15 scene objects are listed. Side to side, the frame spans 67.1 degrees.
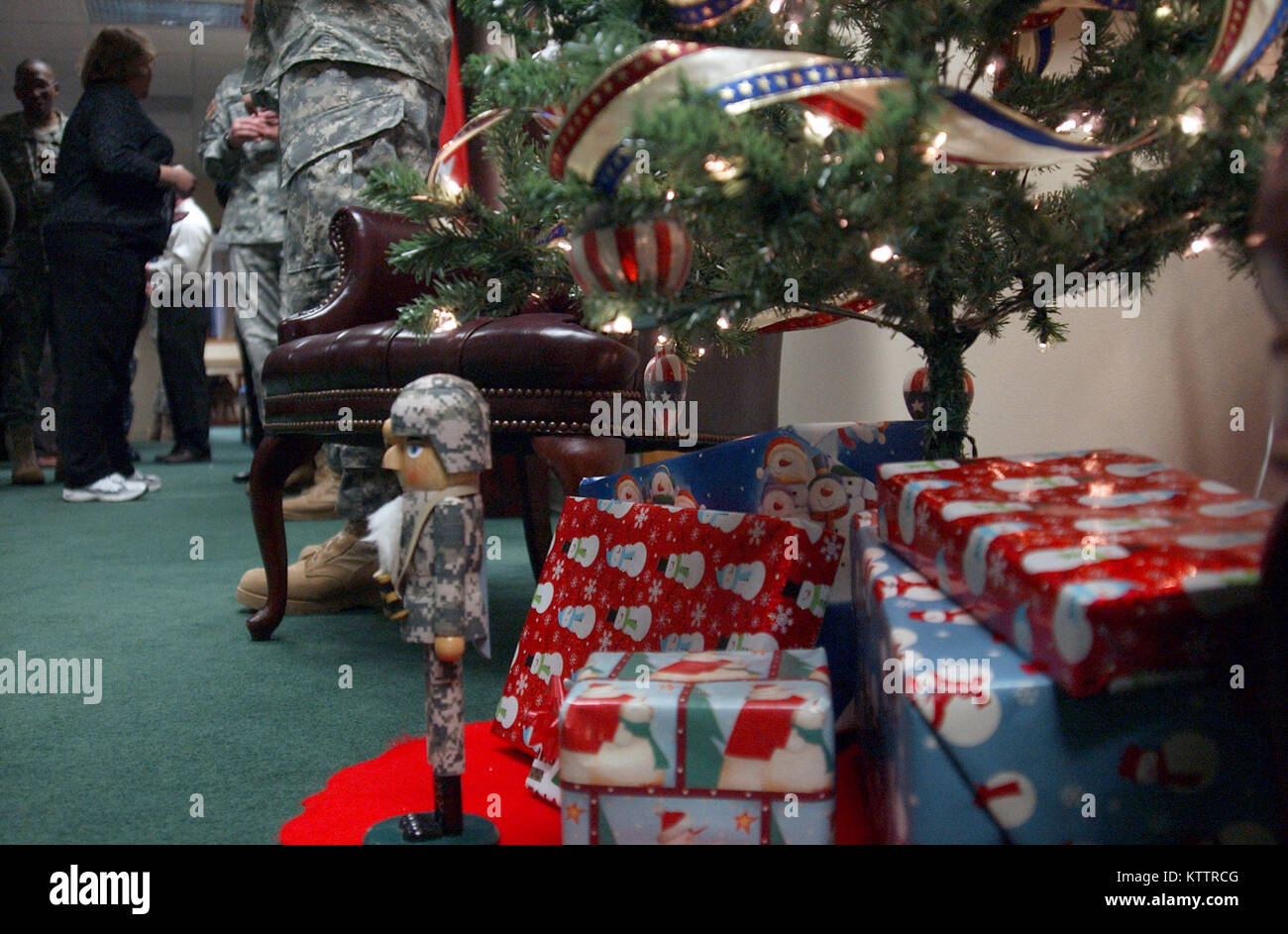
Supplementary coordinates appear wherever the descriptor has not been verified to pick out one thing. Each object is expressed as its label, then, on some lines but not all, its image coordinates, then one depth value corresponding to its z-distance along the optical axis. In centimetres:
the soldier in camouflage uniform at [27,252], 365
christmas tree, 64
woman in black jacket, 305
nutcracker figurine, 75
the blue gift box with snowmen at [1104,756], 55
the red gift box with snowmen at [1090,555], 51
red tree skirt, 82
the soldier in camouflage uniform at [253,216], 295
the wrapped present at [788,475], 108
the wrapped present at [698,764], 63
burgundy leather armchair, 122
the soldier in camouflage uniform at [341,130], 173
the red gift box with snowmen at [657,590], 89
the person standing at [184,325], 467
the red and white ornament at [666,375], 141
